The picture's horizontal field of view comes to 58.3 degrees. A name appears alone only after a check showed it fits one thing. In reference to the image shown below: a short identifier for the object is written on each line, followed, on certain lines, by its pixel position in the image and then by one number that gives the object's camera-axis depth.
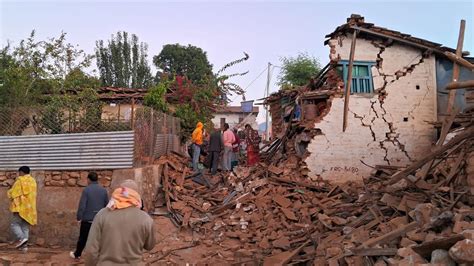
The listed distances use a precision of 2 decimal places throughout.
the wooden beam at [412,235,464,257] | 4.98
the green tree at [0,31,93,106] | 13.65
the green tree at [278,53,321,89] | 32.62
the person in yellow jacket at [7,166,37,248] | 8.71
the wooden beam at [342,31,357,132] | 13.31
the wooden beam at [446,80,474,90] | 6.85
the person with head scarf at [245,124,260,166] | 15.03
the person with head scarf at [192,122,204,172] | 13.46
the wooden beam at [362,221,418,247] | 6.60
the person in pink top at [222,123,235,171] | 13.85
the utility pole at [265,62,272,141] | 35.08
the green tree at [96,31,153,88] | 32.03
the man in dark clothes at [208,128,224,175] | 13.52
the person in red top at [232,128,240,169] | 14.27
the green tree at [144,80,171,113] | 15.67
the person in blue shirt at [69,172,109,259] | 7.76
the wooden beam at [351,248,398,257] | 6.12
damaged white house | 13.50
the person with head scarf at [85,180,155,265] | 3.90
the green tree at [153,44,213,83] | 40.66
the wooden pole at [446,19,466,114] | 13.12
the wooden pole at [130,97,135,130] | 10.29
